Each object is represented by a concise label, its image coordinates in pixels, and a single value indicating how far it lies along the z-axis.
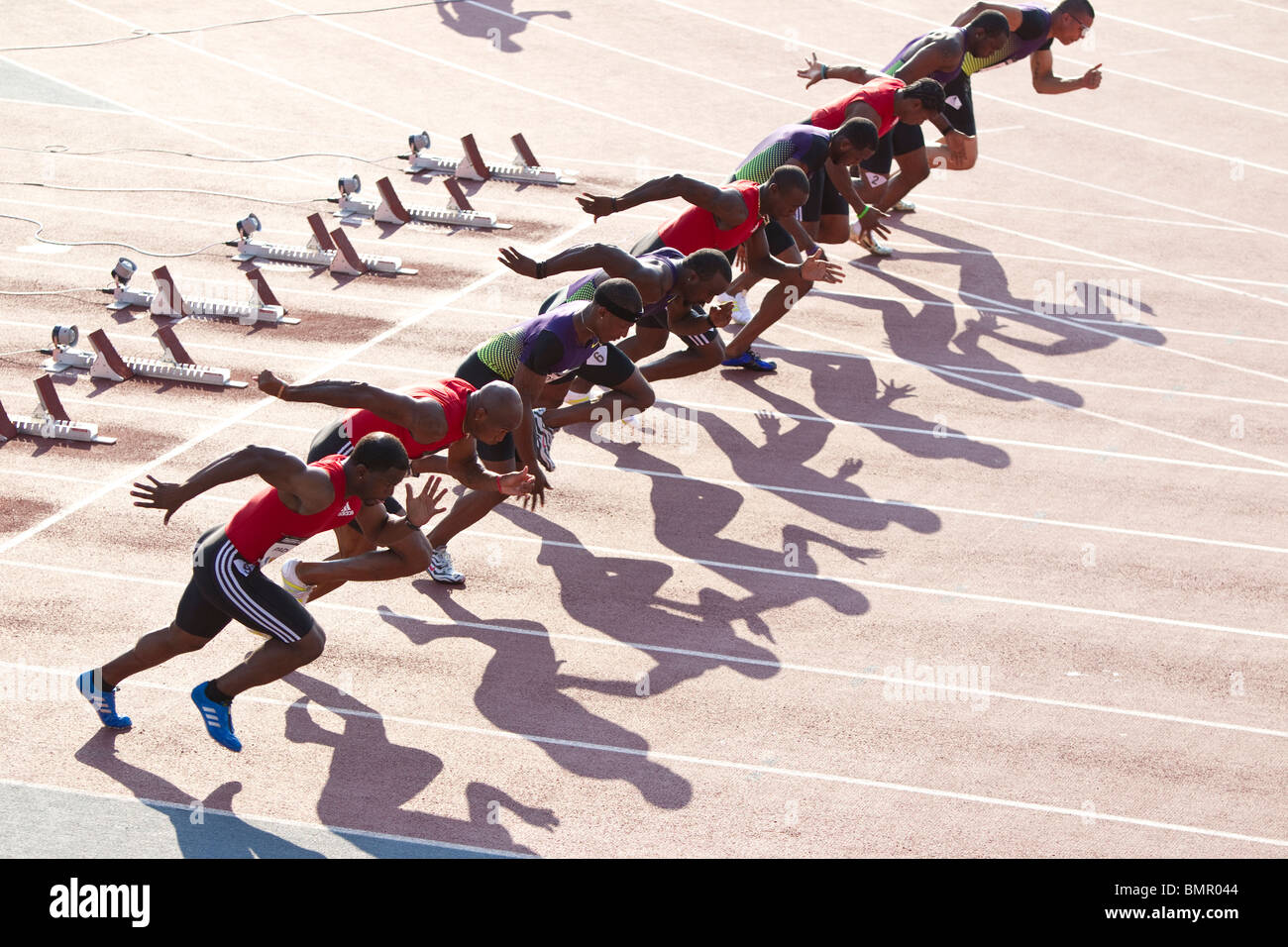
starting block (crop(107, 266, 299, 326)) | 11.86
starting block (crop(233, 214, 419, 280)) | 12.84
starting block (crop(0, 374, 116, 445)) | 10.06
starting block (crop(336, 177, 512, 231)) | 13.88
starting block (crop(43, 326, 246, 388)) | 10.89
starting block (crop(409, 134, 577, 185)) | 14.89
